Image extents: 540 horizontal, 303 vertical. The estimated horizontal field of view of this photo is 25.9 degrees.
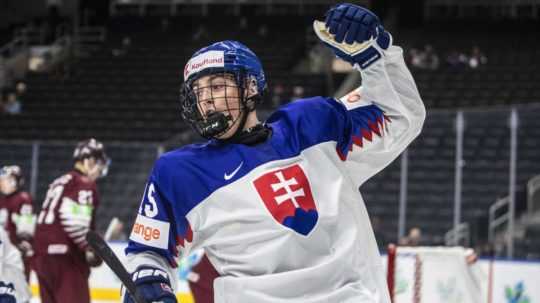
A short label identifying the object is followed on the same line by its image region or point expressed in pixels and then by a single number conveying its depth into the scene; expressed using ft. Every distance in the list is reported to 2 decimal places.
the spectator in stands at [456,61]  52.35
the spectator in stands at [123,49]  61.32
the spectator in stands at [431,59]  52.90
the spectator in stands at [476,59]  52.60
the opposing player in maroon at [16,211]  24.48
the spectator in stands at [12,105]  55.32
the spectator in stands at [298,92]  50.81
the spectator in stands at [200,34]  61.82
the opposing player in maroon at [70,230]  20.22
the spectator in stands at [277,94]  50.33
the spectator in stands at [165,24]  64.23
